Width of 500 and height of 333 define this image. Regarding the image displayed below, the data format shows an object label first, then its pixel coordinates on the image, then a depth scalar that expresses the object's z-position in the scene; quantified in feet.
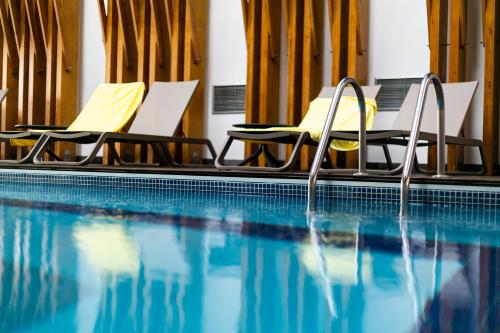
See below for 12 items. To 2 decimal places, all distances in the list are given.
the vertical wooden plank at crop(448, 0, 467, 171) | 20.47
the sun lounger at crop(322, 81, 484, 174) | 17.38
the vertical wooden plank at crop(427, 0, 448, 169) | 20.79
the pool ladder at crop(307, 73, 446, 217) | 12.22
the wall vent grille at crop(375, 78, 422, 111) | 22.43
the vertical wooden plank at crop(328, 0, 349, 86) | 22.41
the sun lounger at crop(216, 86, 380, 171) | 17.51
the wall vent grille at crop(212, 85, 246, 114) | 25.49
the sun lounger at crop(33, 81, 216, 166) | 20.07
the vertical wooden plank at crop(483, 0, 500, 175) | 20.01
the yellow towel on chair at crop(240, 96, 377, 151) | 19.10
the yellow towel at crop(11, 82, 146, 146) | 22.53
